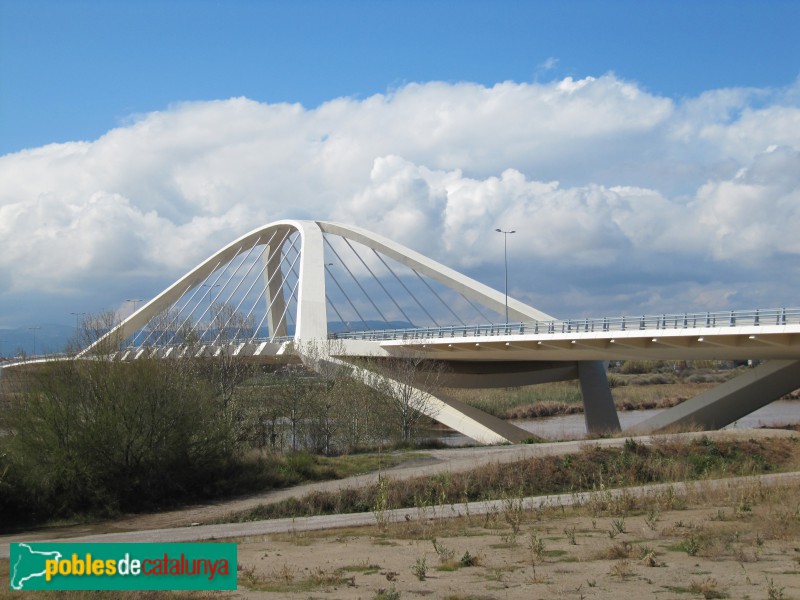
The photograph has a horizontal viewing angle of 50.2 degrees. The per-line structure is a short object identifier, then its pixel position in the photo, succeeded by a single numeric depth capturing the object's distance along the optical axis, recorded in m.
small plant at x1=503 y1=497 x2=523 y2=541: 15.48
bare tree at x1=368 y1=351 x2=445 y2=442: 40.28
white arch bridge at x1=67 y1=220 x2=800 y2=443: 32.97
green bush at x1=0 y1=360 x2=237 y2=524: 23.11
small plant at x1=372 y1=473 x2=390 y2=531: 16.53
